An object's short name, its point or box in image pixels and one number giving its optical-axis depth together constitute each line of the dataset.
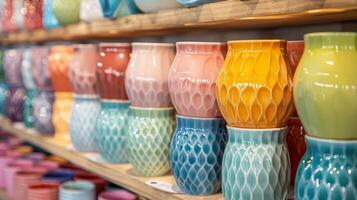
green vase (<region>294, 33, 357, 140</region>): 0.65
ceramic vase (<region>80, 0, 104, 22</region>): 1.27
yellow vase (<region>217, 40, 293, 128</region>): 0.77
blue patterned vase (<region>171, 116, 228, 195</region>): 0.91
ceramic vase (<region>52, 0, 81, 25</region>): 1.40
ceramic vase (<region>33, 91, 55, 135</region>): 1.59
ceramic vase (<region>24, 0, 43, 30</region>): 1.20
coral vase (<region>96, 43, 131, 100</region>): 1.21
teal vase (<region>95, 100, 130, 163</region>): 1.20
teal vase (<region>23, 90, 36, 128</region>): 1.74
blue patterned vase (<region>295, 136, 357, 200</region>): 0.67
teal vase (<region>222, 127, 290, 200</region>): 0.78
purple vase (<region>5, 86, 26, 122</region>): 1.87
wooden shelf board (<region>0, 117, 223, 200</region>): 0.98
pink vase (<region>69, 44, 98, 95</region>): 1.36
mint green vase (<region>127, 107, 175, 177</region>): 1.07
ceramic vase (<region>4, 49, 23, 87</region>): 1.92
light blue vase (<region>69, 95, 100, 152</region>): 1.36
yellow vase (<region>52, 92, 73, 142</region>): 1.55
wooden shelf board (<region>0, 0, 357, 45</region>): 0.68
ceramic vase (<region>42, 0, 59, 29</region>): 1.43
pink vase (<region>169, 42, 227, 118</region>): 0.90
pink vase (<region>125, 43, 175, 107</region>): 1.06
